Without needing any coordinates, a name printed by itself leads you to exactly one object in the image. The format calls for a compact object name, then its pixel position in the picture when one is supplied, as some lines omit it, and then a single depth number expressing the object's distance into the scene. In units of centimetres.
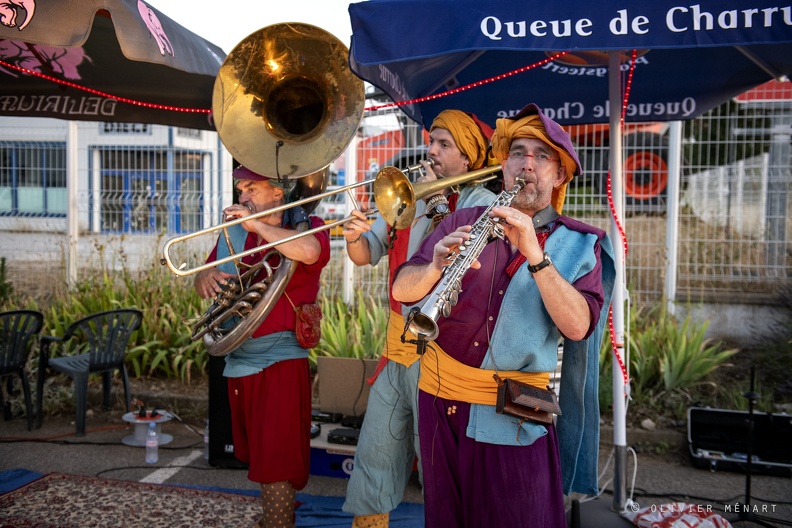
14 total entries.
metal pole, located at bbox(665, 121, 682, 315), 669
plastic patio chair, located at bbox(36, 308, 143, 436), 535
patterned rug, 387
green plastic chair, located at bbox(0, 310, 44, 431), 536
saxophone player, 241
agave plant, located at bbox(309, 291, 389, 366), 577
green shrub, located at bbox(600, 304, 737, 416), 558
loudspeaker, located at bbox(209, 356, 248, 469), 460
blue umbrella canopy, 262
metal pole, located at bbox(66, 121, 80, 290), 749
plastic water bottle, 484
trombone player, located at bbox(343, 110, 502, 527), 307
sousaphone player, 333
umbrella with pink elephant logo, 301
